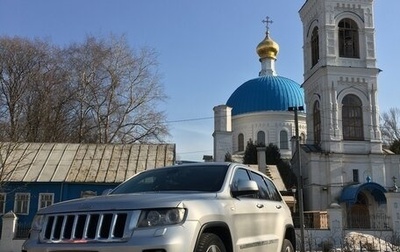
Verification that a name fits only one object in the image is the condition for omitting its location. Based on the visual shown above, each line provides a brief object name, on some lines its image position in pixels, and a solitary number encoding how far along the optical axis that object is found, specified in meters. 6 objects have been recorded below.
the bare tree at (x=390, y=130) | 55.12
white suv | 4.39
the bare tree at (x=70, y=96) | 36.31
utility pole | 21.41
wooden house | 24.12
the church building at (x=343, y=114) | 37.03
